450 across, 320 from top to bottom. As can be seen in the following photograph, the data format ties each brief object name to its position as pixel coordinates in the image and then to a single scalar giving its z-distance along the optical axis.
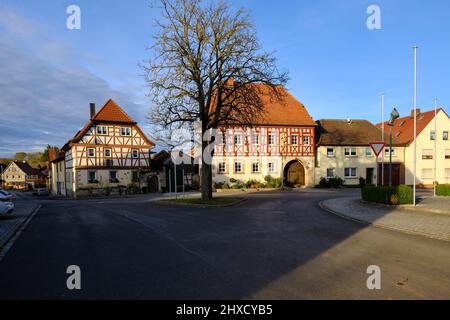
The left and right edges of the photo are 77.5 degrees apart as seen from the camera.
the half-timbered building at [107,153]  34.81
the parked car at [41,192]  53.97
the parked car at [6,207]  14.48
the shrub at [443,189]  20.77
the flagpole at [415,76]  14.95
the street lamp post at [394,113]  15.17
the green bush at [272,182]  34.31
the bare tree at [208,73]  17.77
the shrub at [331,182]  35.44
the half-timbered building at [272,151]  35.19
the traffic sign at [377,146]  14.14
